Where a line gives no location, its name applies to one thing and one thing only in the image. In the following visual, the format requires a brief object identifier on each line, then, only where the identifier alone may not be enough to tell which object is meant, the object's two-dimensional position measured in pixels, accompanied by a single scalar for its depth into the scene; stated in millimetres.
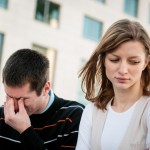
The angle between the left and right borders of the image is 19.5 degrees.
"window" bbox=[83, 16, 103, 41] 22703
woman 3254
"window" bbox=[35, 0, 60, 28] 20844
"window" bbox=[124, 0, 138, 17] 24781
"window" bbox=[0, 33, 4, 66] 19672
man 3943
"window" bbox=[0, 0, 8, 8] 19642
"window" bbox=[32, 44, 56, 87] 20930
